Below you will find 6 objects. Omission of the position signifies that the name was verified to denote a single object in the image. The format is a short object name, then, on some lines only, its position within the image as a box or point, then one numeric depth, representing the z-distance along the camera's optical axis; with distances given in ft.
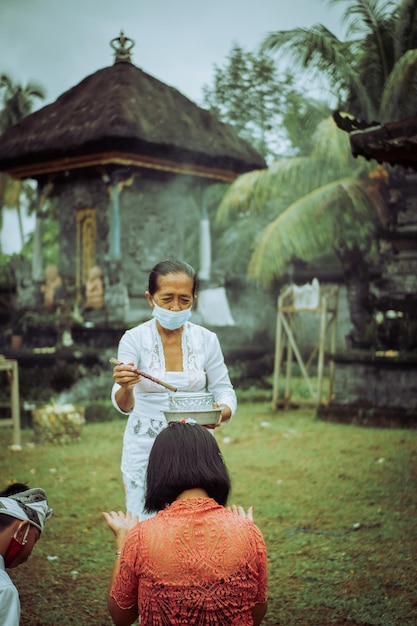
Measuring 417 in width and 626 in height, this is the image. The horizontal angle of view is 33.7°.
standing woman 9.54
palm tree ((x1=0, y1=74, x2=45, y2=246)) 71.36
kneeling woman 6.53
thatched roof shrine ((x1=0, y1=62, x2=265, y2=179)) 38.70
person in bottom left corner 6.57
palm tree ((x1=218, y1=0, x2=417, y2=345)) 38.63
